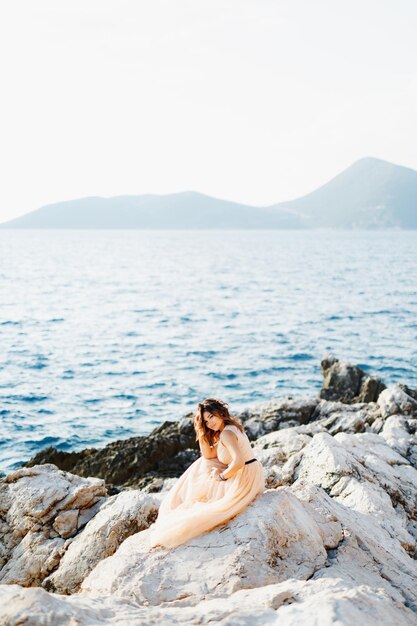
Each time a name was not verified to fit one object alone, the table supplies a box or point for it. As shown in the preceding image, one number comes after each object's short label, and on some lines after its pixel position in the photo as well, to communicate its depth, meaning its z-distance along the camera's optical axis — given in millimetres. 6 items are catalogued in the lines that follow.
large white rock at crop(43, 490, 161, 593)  9867
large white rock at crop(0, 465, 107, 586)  10555
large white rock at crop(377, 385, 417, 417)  19547
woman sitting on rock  8359
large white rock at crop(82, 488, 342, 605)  7645
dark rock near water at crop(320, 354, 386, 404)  25438
